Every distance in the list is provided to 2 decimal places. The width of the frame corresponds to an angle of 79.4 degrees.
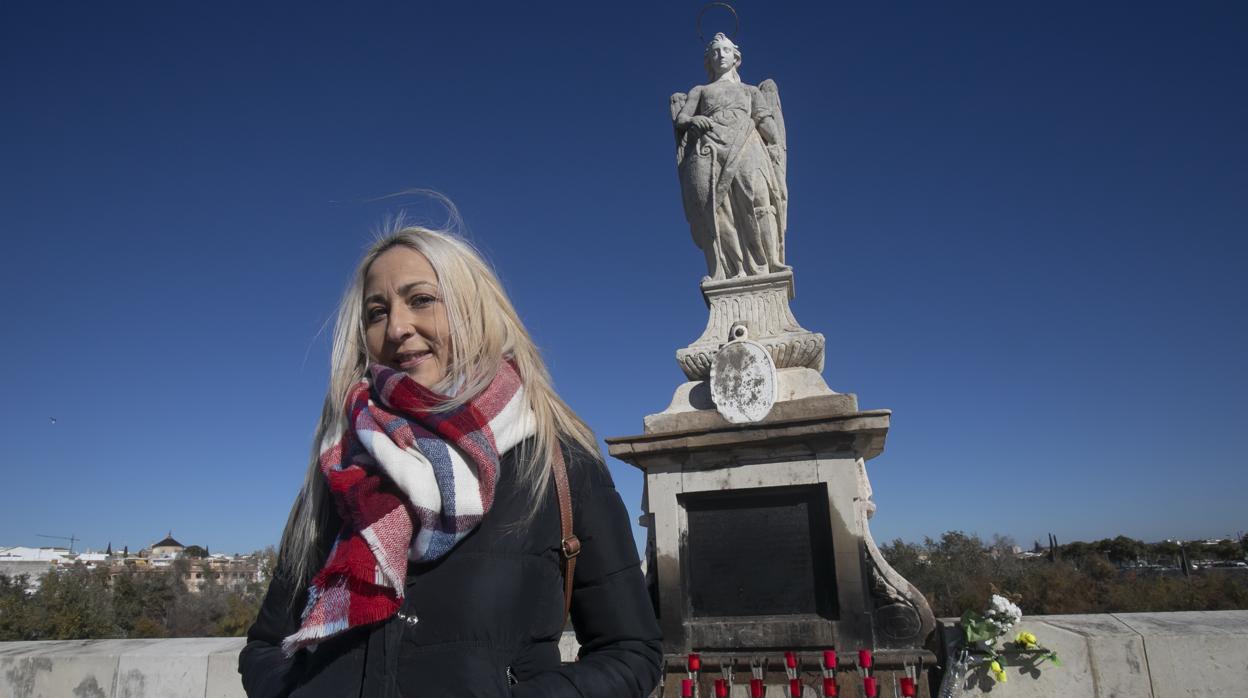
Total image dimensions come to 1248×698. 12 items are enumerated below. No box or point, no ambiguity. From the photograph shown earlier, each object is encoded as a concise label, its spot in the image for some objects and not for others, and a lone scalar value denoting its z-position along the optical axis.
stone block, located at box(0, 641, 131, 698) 4.23
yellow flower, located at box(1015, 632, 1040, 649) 3.94
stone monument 4.50
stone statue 5.89
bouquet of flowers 3.94
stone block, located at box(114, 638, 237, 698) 4.20
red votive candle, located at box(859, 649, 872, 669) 4.07
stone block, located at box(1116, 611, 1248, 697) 3.63
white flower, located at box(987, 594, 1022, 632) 3.88
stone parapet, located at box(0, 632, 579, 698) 4.19
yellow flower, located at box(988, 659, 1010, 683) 3.96
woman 1.20
